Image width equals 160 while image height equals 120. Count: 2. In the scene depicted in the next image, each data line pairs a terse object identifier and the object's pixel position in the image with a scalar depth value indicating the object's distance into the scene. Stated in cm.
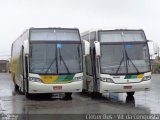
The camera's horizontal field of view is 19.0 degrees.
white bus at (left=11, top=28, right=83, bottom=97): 2048
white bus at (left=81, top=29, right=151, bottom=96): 2047
